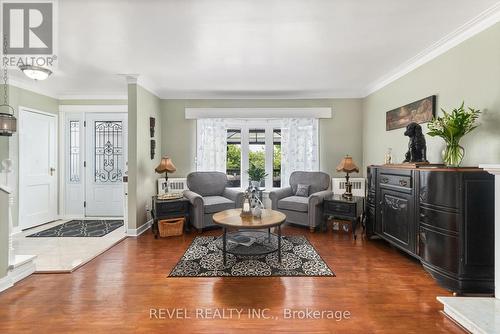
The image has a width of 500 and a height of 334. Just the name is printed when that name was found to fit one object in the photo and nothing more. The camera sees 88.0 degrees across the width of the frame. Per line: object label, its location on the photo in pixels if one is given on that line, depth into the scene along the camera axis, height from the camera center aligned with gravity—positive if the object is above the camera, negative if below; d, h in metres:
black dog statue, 3.05 +0.27
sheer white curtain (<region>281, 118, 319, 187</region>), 5.30 +0.42
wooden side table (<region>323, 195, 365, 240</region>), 4.07 -0.68
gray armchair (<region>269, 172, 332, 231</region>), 4.26 -0.58
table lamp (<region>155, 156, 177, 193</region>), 4.55 -0.02
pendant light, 3.30 +0.54
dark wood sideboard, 2.25 -0.54
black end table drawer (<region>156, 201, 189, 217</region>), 4.09 -0.67
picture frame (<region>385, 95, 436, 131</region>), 3.21 +0.74
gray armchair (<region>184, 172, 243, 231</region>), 4.20 -0.54
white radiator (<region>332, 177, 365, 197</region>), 5.03 -0.38
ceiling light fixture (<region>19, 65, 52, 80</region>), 2.99 +1.11
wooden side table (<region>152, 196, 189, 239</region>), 4.09 -0.70
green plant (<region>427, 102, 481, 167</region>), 2.46 +0.36
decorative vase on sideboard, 2.48 +0.11
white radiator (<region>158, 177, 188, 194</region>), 4.95 -0.36
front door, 5.22 +0.10
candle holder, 3.34 -0.57
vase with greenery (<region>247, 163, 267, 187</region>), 4.26 -0.14
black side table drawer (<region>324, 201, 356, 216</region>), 4.08 -0.67
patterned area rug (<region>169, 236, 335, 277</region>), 2.78 -1.13
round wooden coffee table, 2.96 -0.87
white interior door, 4.44 -0.04
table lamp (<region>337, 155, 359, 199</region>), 4.45 -0.03
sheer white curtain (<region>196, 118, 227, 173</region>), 5.32 +0.46
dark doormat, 4.21 -1.10
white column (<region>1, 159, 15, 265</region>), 4.07 -0.07
